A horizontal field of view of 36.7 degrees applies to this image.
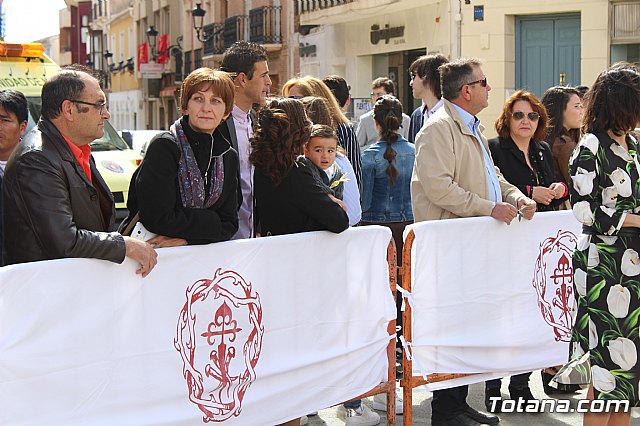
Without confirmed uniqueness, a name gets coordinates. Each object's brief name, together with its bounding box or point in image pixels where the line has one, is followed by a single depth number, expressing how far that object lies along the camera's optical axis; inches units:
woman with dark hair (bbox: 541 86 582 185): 287.1
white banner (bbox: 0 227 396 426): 162.6
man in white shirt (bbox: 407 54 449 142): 311.0
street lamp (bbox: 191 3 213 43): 1423.5
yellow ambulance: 453.4
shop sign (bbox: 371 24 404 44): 922.1
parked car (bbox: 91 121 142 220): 465.1
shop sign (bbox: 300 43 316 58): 1107.3
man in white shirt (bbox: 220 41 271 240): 231.8
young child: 222.4
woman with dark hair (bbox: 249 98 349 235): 204.7
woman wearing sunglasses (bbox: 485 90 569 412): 258.8
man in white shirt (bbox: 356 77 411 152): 348.8
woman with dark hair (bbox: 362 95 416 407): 288.7
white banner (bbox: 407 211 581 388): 221.8
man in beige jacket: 229.8
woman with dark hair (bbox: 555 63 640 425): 191.2
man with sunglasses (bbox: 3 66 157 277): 164.2
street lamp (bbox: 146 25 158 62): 1641.2
